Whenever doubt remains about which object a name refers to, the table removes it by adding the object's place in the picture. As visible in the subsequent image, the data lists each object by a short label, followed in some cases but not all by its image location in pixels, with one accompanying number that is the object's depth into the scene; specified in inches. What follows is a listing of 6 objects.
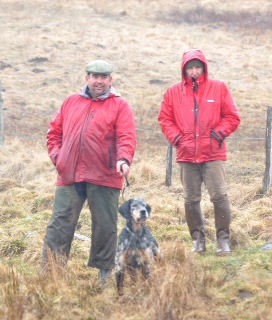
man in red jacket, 427.5
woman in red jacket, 494.0
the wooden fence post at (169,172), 877.2
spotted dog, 400.5
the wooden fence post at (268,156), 785.6
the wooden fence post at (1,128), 1202.6
